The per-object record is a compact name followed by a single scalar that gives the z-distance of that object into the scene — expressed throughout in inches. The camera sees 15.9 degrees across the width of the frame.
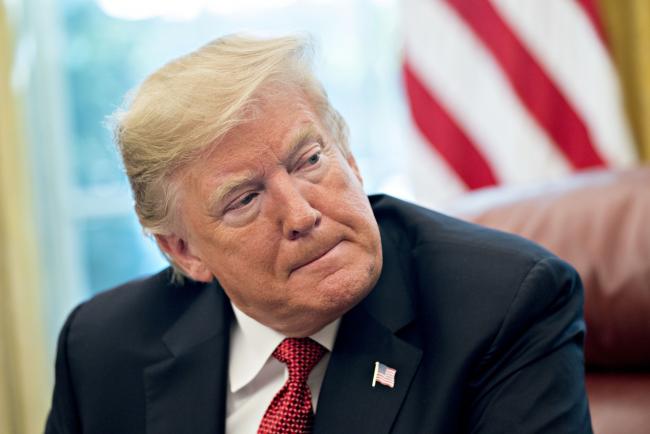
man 73.5
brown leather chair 78.5
